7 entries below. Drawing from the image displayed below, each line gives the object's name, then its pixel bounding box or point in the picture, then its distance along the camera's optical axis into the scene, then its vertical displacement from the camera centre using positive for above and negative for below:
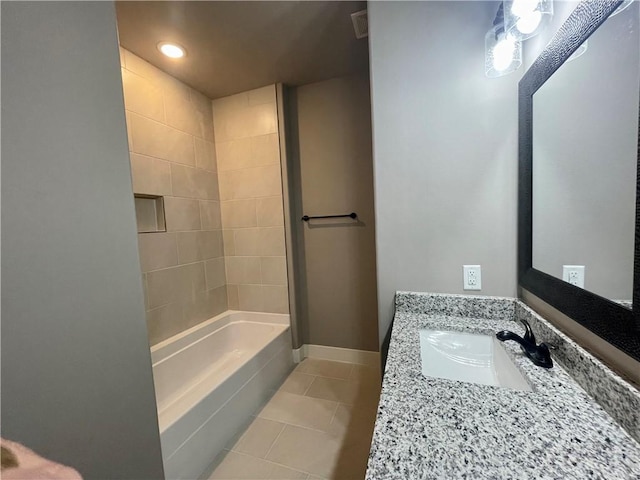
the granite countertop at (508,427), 0.45 -0.46
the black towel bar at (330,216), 2.15 +0.07
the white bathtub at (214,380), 1.25 -1.04
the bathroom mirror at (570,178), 0.56 +0.10
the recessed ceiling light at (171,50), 1.65 +1.24
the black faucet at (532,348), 0.76 -0.43
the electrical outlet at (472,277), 1.17 -0.28
